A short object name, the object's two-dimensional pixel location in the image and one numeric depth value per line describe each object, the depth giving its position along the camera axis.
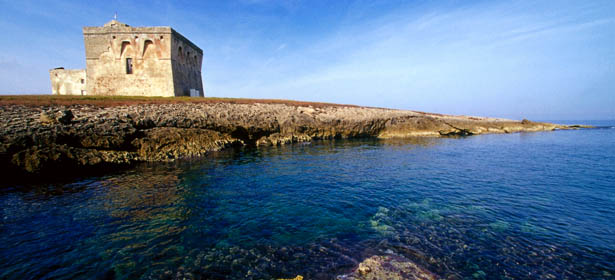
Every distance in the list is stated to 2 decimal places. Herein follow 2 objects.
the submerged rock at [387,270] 5.17
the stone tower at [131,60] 31.97
